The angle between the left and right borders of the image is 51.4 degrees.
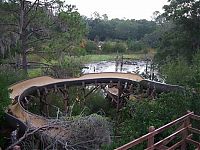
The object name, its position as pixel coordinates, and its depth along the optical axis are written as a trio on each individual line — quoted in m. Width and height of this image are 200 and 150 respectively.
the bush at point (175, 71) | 13.02
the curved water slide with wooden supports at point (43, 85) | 7.76
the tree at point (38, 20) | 14.38
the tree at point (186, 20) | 18.15
